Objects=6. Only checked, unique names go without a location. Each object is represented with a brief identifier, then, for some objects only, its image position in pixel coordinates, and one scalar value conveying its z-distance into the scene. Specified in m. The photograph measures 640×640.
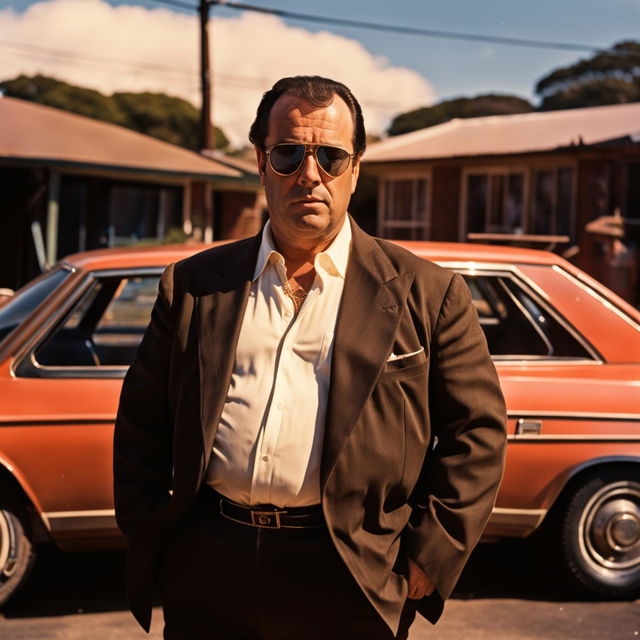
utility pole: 23.77
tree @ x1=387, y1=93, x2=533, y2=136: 59.06
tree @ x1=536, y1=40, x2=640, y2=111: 60.72
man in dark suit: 2.28
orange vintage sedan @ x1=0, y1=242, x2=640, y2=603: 4.42
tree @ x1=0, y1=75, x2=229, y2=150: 58.59
